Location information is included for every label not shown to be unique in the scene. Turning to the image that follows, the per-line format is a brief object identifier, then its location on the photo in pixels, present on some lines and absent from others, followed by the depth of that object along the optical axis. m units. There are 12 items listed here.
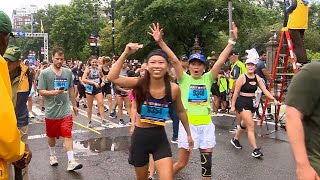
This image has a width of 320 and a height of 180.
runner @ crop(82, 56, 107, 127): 10.88
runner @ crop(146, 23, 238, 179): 5.08
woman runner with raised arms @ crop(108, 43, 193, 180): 4.29
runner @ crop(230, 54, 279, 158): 7.38
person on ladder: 8.49
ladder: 8.73
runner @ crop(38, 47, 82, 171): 6.50
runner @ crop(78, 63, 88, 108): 14.86
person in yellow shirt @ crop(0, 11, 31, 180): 2.02
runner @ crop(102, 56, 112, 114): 11.86
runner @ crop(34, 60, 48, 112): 17.50
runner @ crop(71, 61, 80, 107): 17.17
